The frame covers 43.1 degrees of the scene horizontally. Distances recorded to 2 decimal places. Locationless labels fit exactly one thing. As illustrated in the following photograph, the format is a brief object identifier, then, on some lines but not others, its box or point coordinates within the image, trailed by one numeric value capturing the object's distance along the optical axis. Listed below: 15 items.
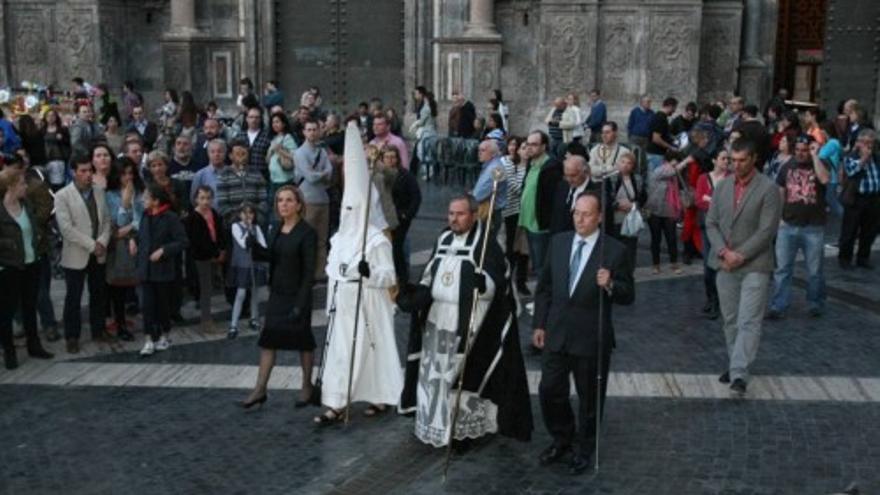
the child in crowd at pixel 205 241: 10.38
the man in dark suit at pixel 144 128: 15.41
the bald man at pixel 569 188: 9.67
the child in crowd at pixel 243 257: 10.36
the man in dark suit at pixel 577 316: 6.89
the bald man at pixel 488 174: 10.96
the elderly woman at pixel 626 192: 11.26
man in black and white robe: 7.20
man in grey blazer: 8.49
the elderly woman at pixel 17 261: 9.26
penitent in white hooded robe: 7.76
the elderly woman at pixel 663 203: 12.88
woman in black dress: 7.92
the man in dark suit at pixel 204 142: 12.61
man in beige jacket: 9.75
